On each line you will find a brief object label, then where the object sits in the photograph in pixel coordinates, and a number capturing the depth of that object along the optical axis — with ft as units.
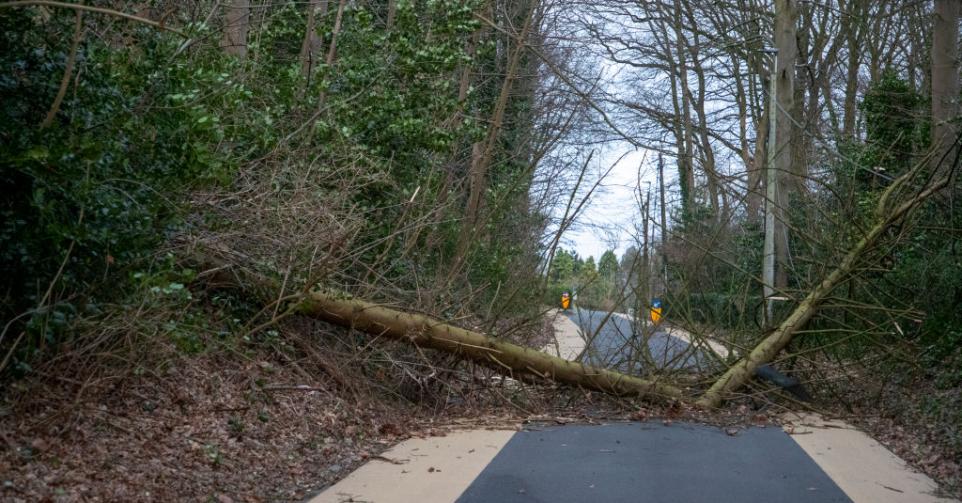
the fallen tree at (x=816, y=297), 44.47
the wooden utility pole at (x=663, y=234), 47.77
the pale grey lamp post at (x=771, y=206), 73.26
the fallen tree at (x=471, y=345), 40.16
